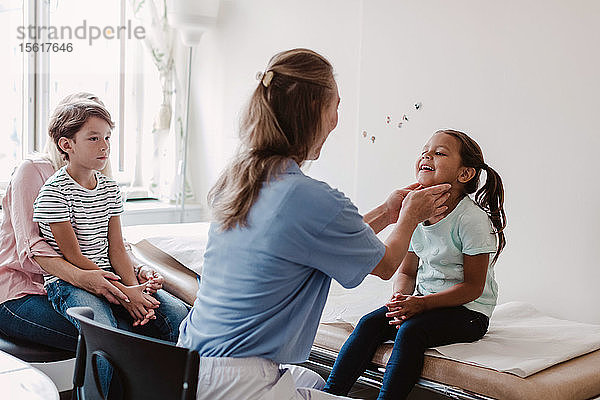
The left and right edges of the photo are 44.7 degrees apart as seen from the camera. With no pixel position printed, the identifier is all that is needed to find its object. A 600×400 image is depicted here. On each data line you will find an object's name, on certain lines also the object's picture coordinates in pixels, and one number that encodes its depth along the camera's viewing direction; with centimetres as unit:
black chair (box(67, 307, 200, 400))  120
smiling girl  188
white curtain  394
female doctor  134
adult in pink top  205
